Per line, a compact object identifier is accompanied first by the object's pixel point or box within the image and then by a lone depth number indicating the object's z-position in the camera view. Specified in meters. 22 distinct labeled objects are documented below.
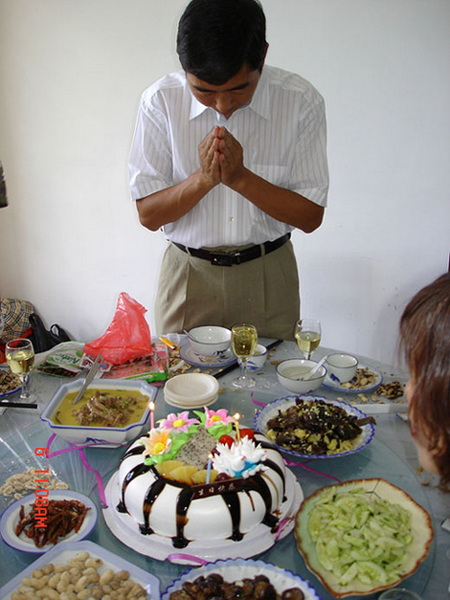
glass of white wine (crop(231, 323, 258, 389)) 1.67
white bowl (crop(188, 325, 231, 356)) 1.86
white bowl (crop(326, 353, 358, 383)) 1.71
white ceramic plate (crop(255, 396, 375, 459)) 1.33
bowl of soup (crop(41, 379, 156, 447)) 1.37
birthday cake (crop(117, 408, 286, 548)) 1.10
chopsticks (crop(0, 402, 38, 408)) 1.60
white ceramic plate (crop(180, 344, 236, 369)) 1.84
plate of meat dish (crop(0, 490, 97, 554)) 1.09
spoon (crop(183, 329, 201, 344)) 1.90
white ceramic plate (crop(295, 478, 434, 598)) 0.97
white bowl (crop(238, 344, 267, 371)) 1.80
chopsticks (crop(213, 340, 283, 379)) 1.78
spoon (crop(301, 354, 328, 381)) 1.71
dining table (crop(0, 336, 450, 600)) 1.06
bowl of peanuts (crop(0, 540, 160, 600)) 0.97
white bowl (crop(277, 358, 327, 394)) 1.64
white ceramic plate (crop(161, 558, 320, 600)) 0.96
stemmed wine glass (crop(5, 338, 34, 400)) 1.64
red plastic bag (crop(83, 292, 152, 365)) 1.88
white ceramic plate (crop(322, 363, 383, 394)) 1.67
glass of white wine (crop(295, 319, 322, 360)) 1.79
